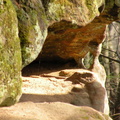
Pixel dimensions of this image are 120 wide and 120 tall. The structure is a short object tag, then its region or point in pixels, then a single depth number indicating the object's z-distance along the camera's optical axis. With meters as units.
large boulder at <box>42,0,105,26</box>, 7.07
